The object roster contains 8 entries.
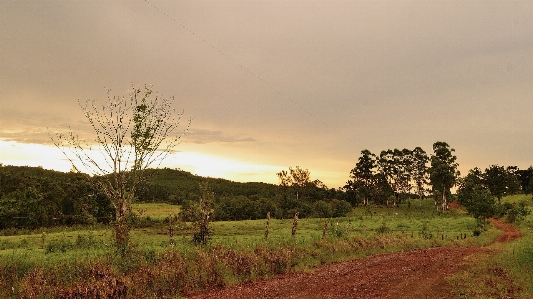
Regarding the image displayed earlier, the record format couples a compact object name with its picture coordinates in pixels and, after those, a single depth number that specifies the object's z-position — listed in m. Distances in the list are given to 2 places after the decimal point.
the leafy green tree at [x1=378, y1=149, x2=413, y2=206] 114.31
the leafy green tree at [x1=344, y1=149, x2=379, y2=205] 119.75
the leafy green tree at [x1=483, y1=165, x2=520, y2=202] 105.50
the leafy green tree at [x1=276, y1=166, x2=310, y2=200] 132.50
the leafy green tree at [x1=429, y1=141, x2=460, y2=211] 89.69
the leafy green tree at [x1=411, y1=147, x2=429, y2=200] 112.12
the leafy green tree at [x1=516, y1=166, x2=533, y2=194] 142.12
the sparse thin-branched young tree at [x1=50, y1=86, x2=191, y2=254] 20.31
